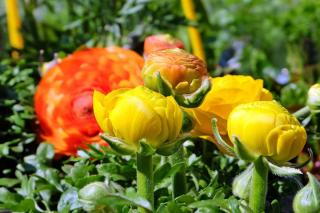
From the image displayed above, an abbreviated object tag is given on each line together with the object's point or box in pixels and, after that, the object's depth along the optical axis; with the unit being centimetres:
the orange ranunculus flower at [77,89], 74
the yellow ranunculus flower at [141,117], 52
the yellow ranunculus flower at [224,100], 59
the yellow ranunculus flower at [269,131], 52
